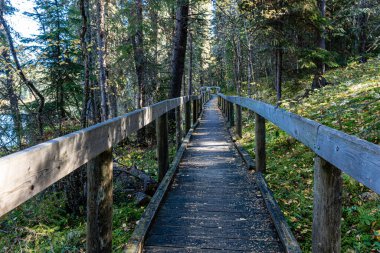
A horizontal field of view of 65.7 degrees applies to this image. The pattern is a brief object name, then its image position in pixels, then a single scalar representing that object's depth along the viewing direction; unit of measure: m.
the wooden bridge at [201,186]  1.55
